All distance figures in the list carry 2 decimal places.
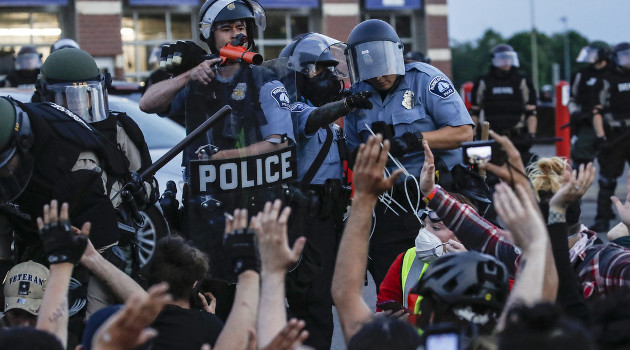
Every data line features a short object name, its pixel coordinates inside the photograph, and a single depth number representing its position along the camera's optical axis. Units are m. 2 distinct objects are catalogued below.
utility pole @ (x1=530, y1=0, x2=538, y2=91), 61.56
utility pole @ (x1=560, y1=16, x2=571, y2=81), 85.26
